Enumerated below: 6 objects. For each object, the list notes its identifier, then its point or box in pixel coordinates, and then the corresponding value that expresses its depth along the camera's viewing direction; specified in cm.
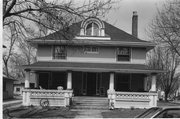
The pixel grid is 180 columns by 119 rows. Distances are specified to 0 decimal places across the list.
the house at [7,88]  4117
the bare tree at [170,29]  2227
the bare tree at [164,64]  4292
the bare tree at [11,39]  1722
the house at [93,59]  2622
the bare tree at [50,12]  1486
